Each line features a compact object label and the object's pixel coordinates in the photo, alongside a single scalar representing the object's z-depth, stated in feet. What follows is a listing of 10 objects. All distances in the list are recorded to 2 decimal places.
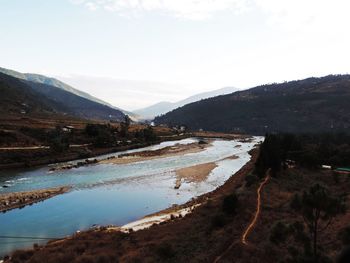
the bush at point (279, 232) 81.20
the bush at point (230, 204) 126.62
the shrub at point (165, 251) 96.22
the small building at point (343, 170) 206.28
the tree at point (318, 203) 67.62
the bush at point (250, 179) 180.71
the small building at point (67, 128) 419.58
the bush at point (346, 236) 69.15
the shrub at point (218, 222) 117.19
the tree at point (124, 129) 478.51
